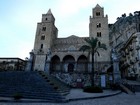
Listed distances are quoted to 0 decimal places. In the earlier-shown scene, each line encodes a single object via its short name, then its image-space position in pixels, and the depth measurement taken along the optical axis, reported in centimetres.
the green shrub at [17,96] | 960
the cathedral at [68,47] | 3843
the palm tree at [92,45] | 2261
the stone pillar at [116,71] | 2270
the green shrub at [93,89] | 1729
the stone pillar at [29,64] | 3422
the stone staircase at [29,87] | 1112
